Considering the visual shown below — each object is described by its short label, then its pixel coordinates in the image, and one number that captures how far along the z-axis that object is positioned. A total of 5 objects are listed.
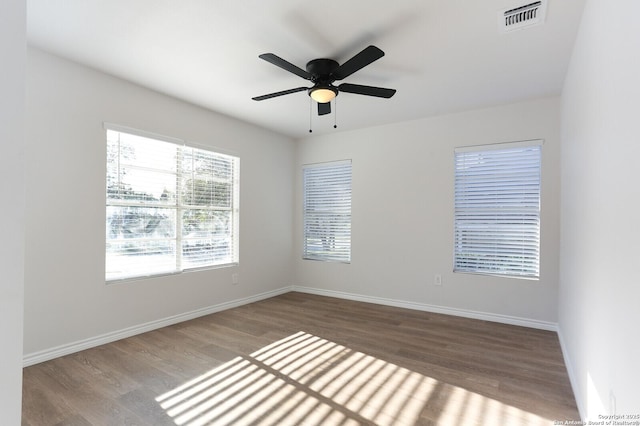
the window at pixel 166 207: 3.35
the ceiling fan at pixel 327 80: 2.64
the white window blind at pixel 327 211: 5.24
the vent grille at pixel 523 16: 2.17
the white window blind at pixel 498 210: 3.82
